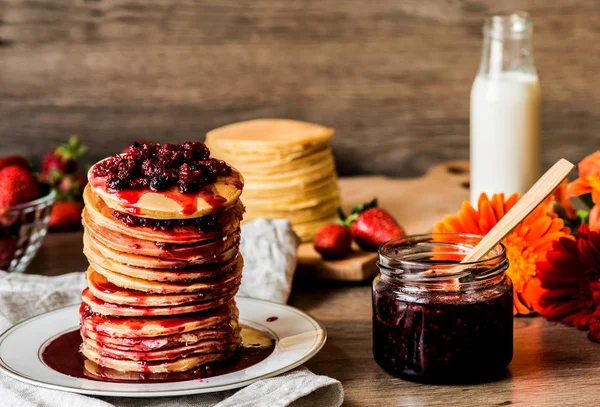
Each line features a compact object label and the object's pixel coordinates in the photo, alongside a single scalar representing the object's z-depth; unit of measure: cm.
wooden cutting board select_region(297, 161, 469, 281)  106
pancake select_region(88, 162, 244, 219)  82
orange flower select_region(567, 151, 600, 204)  93
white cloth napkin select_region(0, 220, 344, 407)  81
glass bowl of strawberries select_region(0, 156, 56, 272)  107
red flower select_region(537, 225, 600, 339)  92
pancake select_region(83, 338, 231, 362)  84
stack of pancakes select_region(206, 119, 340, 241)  115
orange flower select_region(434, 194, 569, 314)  94
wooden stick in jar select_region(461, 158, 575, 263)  85
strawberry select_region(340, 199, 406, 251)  110
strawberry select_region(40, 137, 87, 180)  127
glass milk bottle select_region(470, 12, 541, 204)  109
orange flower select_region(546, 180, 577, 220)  104
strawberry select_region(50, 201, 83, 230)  125
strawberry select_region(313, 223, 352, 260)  107
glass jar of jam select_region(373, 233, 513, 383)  84
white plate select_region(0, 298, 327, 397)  82
